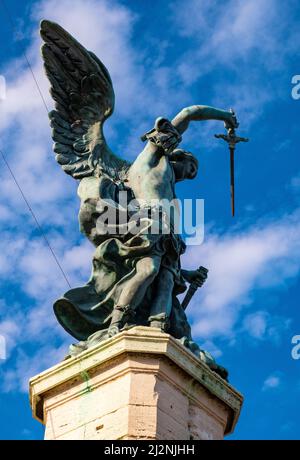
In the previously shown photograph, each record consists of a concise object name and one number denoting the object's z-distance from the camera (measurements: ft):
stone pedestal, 28.35
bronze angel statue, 32.60
